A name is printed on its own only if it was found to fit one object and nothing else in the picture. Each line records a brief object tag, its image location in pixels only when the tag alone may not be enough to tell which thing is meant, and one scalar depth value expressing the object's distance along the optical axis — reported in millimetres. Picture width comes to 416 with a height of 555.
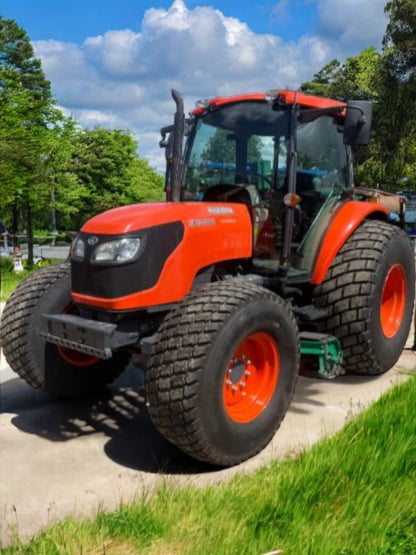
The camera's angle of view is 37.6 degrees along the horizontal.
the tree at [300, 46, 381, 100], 37775
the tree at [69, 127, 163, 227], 42812
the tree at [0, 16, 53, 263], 19016
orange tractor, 3510
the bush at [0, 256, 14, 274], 21091
